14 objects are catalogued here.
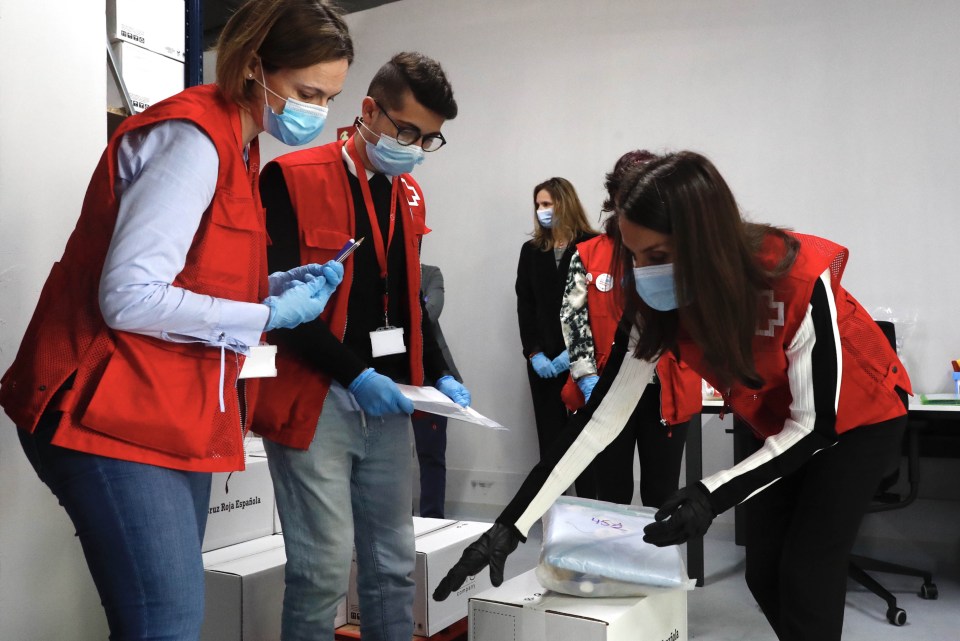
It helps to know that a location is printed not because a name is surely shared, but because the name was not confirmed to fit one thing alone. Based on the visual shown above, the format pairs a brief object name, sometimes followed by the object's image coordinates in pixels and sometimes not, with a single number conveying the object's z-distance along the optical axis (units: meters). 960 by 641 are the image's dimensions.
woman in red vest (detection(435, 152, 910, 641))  1.25
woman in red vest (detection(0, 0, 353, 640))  0.98
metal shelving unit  2.38
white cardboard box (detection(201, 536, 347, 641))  1.93
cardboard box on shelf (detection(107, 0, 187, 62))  2.13
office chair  2.77
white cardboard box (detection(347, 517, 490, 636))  2.10
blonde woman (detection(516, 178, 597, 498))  3.45
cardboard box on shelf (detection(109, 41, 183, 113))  2.16
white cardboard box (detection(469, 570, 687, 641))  1.49
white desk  2.75
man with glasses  1.41
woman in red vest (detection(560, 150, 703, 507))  2.38
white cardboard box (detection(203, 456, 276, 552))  2.21
